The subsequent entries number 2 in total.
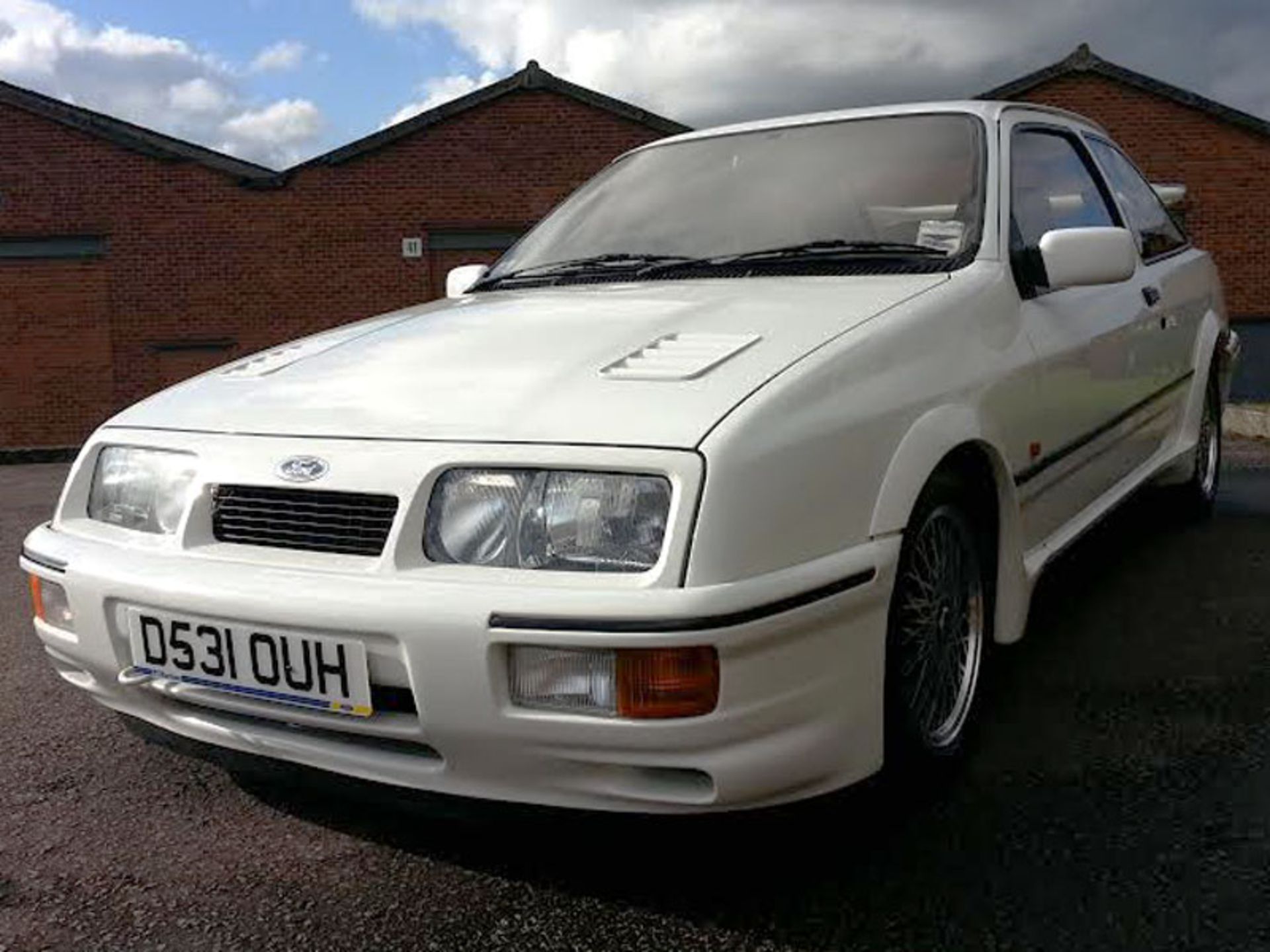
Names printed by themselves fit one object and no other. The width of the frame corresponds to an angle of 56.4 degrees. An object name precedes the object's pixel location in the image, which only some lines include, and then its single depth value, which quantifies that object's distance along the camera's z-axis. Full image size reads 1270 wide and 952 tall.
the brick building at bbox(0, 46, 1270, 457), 14.46
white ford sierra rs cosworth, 1.85
